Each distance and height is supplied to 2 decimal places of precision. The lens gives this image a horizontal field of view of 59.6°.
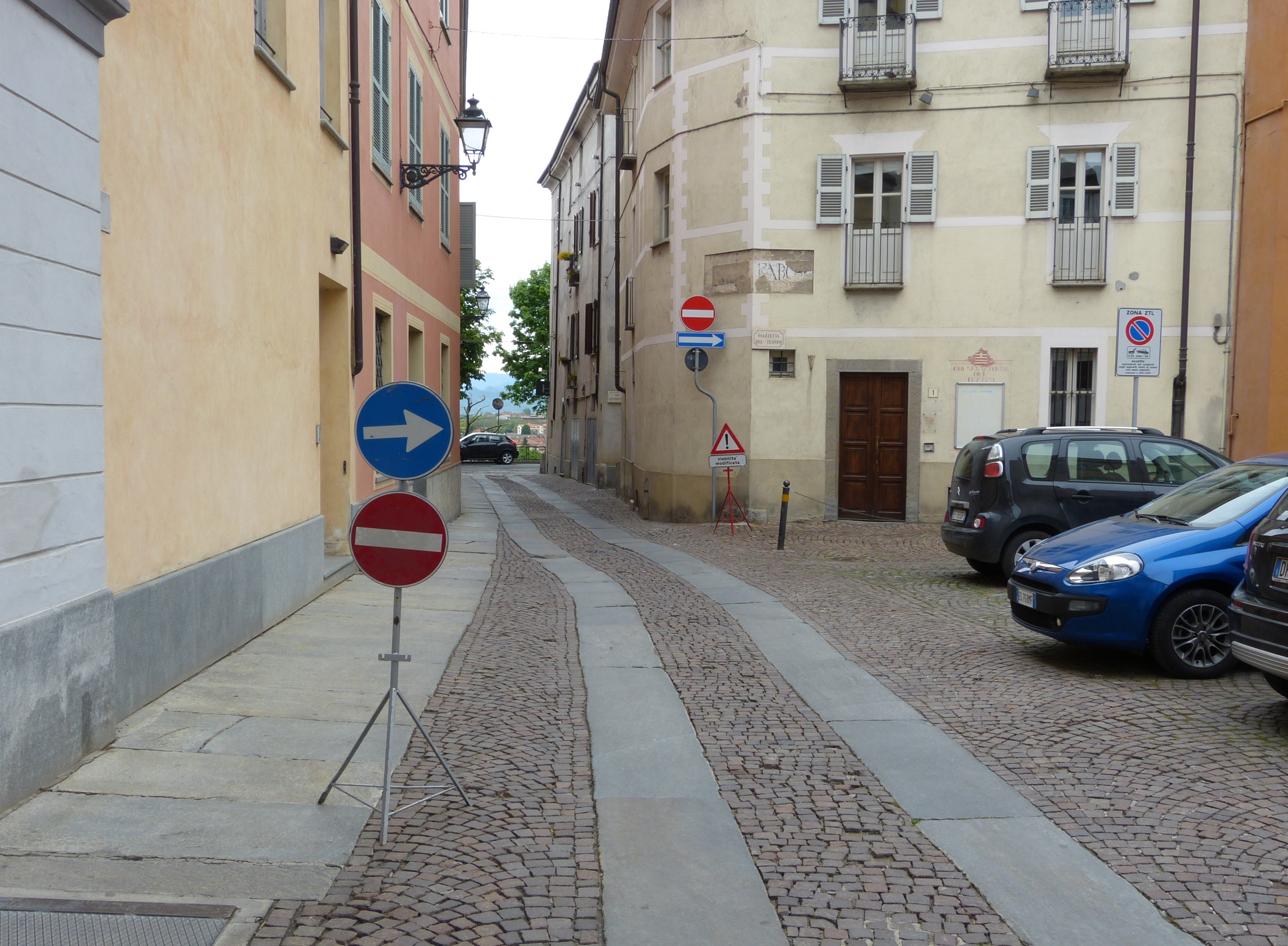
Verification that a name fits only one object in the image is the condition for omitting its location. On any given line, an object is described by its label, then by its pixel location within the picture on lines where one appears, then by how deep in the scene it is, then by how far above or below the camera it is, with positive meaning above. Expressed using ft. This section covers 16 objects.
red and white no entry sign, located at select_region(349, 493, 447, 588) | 15.81 -1.74
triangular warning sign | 55.72 -1.01
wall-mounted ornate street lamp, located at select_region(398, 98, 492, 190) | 48.73 +11.95
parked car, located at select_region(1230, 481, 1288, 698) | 19.60 -3.13
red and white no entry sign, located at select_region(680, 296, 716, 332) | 61.62 +6.18
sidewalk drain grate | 11.67 -5.42
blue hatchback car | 24.38 -3.46
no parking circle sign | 39.75 +3.14
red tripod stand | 60.54 -4.36
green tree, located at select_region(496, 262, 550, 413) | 233.35 +18.79
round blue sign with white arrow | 16.75 -0.12
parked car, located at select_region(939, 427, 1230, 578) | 37.35 -1.66
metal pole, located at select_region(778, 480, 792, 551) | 51.21 -4.46
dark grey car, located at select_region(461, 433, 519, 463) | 171.32 -4.18
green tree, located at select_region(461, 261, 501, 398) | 170.71 +12.95
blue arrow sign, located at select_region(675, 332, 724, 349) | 60.70 +4.52
